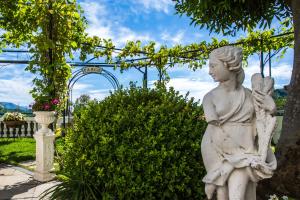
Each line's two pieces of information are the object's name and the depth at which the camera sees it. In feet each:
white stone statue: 8.80
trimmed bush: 13.99
